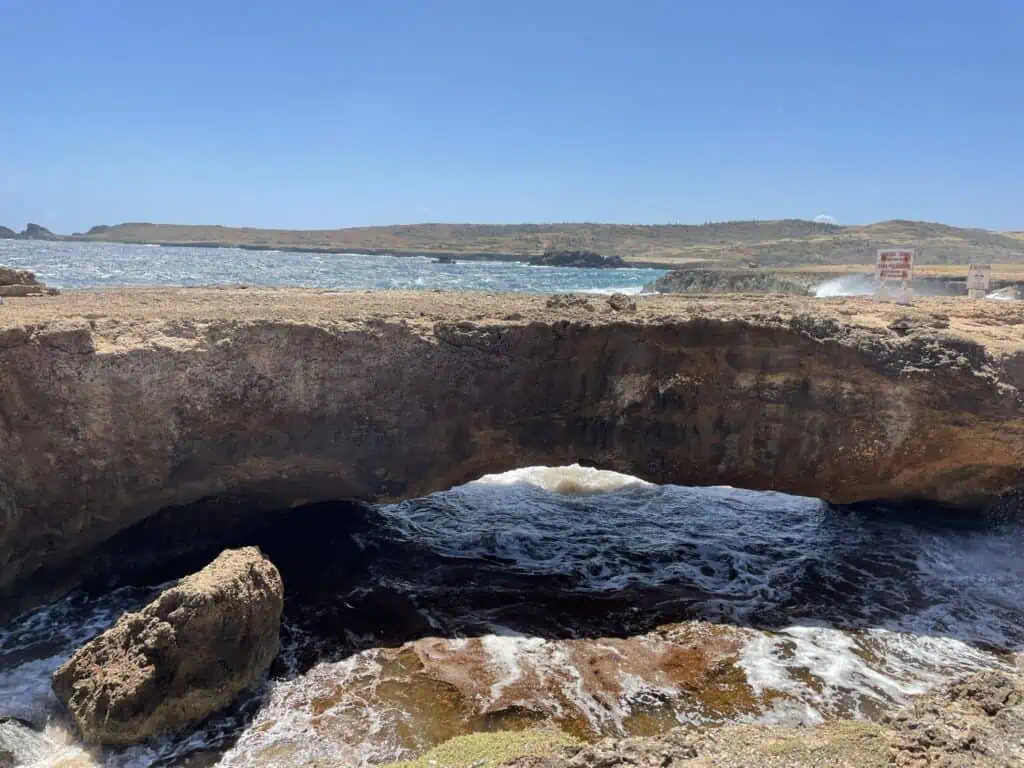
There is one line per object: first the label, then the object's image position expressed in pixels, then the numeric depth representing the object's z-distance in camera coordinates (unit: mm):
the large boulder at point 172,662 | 6567
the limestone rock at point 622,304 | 11281
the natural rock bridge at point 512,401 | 9148
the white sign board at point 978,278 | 19297
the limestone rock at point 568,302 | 11494
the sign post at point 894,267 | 14568
